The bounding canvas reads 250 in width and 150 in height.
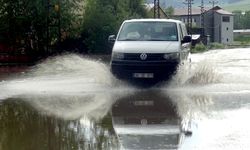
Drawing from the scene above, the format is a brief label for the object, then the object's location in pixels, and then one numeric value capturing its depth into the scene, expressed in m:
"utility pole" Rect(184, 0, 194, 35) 59.86
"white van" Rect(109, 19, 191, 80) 13.77
